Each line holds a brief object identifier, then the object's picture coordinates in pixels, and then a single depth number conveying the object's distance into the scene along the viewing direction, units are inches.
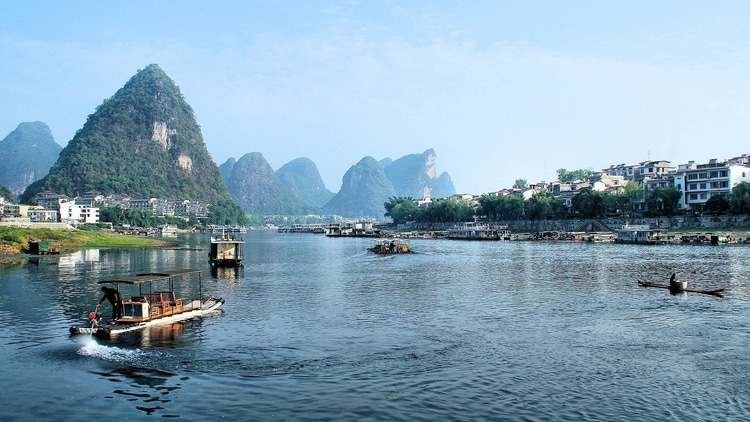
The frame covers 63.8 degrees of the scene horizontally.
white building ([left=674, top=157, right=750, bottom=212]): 4471.0
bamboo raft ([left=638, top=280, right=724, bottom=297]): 1540.4
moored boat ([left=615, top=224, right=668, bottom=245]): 3885.3
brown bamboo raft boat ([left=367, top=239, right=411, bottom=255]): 3644.7
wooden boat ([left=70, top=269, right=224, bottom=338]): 1062.4
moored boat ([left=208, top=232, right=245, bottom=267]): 2551.7
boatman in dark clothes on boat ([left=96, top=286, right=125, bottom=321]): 1103.6
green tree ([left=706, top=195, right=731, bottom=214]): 4188.0
